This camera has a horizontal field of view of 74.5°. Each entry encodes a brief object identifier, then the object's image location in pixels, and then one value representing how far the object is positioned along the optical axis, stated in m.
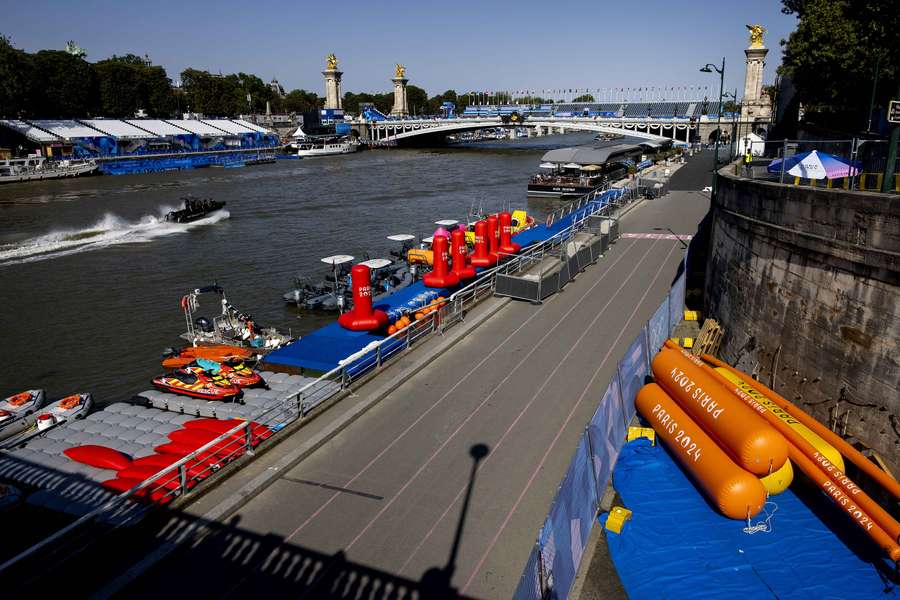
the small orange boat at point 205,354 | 22.78
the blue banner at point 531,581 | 7.36
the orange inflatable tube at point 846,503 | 9.62
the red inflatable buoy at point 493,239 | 27.80
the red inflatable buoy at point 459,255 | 24.92
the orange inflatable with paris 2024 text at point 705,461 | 10.60
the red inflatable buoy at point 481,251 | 27.25
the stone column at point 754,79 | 92.00
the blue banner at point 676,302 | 18.86
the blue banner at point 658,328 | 16.28
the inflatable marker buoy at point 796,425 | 11.24
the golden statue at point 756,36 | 91.12
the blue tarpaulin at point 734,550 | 9.47
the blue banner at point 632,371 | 13.58
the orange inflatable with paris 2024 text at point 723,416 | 10.64
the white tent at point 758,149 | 54.72
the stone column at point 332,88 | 165.39
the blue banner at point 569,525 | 8.16
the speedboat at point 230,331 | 24.45
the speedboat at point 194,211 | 52.62
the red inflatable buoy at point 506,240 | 29.18
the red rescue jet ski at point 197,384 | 18.47
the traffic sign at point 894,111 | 12.13
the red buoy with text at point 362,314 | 18.12
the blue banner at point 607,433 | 10.90
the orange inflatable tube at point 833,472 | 9.75
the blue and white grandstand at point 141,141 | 95.50
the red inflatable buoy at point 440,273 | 23.83
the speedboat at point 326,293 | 29.02
